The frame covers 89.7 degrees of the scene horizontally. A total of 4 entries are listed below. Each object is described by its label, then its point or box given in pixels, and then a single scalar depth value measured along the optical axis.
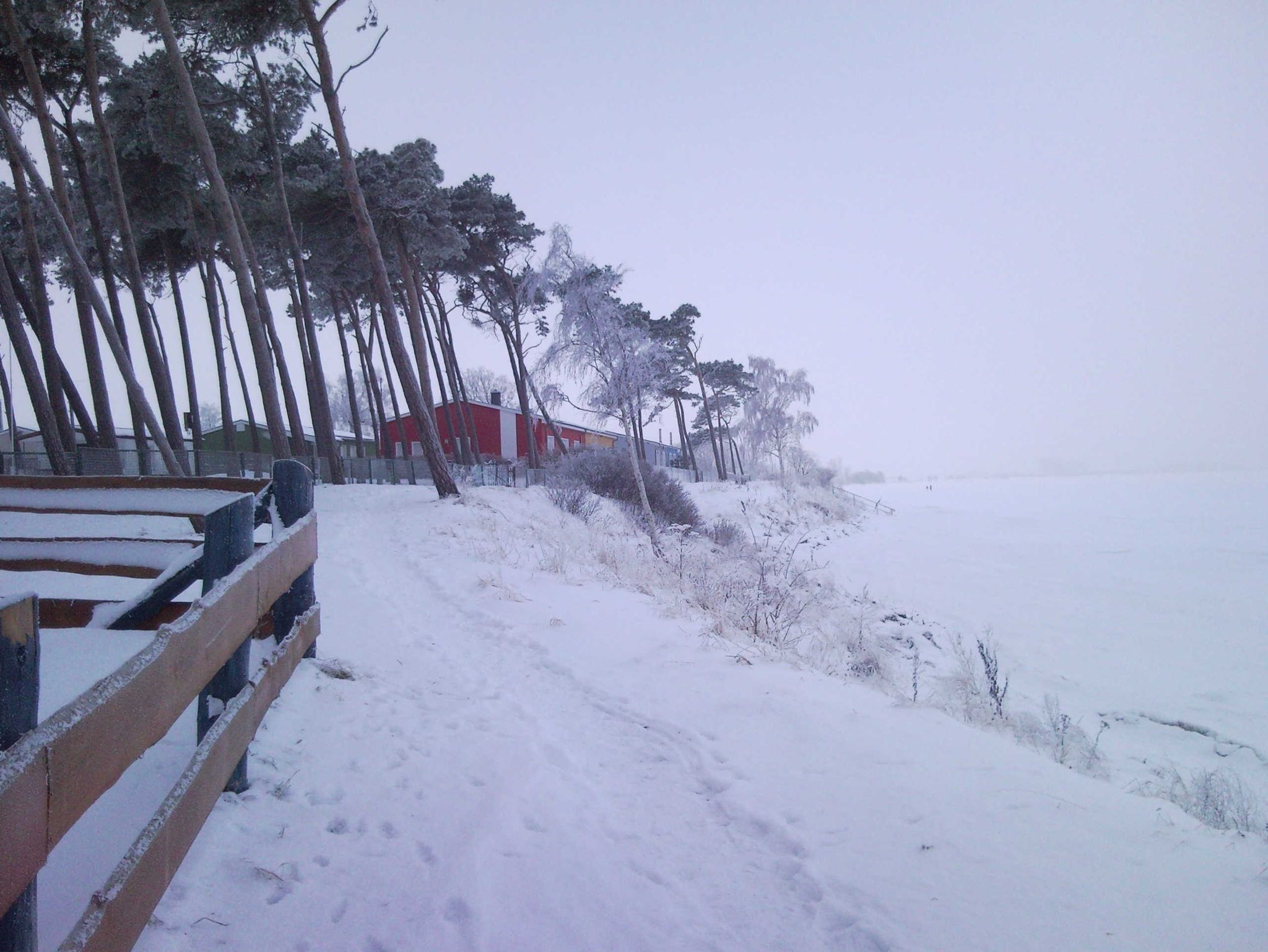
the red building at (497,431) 40.62
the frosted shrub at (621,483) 18.73
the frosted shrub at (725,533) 17.14
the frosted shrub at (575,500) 16.41
